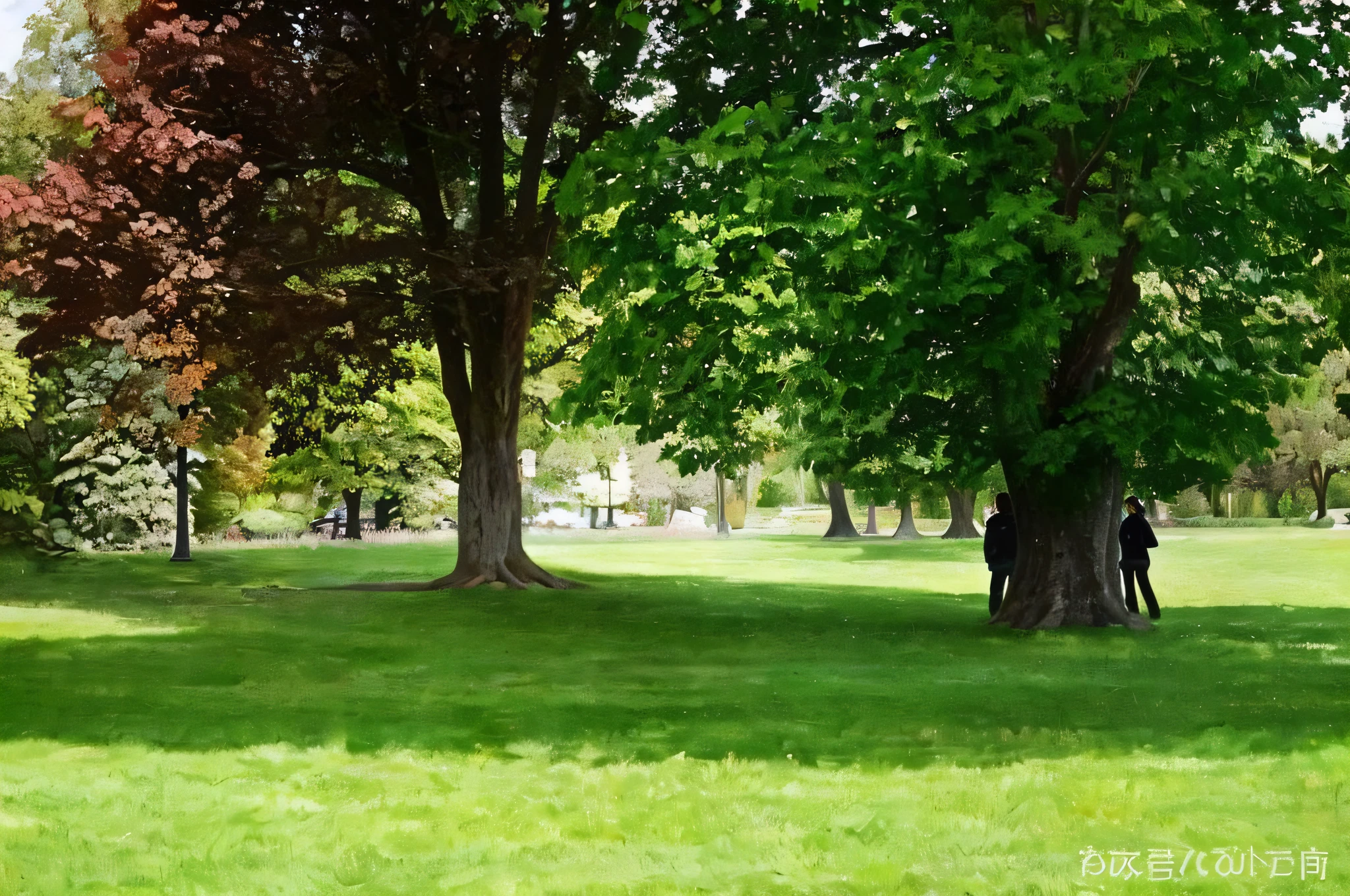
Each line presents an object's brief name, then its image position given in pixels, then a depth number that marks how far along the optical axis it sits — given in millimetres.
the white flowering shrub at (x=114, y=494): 41625
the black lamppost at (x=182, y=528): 41312
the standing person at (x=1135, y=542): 21703
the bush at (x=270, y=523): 62094
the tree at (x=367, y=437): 38031
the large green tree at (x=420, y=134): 26062
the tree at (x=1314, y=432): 65812
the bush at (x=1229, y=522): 77938
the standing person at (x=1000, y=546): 21969
